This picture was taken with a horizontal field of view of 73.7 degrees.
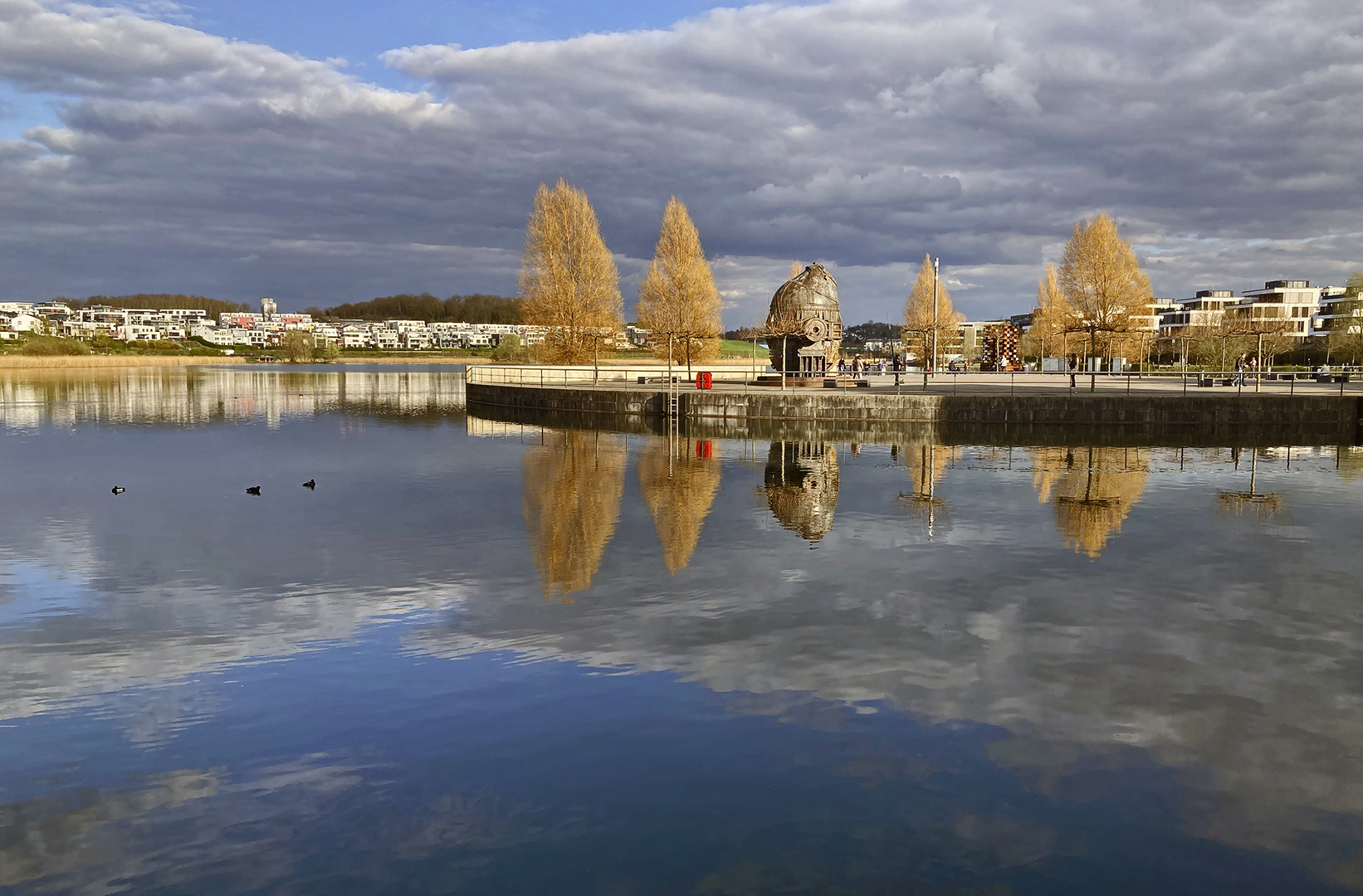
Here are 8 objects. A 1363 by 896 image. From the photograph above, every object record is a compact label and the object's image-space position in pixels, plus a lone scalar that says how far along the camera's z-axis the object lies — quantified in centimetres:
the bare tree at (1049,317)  8196
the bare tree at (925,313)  8931
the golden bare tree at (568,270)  5841
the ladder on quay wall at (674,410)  3823
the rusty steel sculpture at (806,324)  5062
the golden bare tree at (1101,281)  6225
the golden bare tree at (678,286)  6219
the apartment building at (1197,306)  16462
